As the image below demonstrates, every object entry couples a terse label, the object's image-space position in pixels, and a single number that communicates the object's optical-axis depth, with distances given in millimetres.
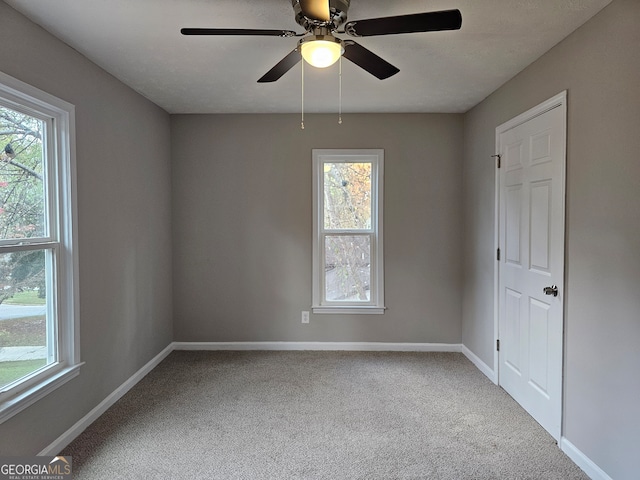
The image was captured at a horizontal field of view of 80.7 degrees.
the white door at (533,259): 2312
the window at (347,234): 3879
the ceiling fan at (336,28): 1531
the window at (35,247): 1954
